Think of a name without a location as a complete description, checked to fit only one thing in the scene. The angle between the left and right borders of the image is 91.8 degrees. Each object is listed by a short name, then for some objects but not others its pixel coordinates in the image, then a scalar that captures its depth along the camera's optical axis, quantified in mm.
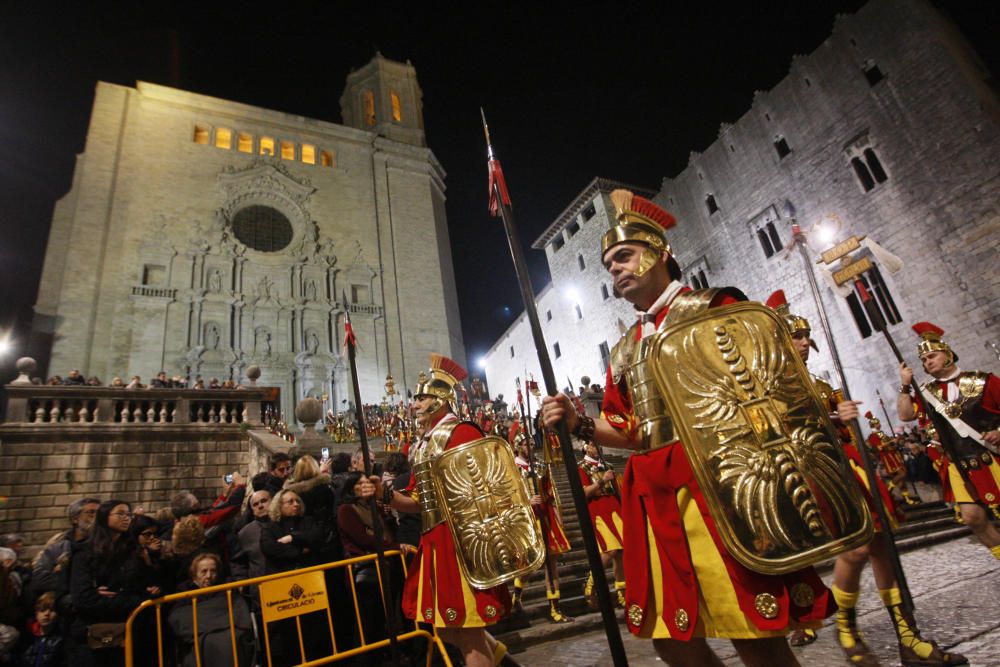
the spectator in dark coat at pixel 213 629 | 3844
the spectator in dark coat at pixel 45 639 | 4328
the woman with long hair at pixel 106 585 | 4023
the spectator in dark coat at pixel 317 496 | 5086
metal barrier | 3834
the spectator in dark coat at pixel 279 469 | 6361
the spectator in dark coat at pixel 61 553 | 4469
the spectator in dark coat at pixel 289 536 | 4664
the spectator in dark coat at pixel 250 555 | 4680
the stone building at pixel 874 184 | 15406
